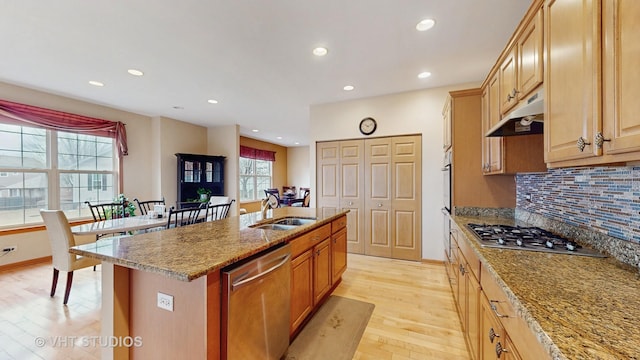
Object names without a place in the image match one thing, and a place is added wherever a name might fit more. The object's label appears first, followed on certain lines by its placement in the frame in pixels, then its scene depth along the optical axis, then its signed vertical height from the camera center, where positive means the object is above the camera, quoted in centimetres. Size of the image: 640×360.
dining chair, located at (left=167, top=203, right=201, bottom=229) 314 -51
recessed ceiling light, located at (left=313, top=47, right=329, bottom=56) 265 +140
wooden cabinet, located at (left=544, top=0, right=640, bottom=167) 83 +39
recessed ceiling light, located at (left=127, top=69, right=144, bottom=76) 314 +140
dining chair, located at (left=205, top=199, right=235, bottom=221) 385 -52
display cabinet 568 +10
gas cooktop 138 -38
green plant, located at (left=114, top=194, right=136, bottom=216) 386 -43
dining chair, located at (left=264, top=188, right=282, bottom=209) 854 -41
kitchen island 117 -57
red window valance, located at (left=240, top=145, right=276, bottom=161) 779 +90
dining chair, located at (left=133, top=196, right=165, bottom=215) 454 -55
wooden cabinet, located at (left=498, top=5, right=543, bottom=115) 142 +76
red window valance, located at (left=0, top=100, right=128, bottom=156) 354 +95
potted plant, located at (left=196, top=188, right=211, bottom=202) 584 -33
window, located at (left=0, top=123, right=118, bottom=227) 364 +14
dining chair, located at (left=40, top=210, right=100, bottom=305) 248 -63
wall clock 416 +92
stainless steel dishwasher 125 -73
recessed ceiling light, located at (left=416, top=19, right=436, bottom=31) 217 +140
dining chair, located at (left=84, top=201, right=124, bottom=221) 393 -52
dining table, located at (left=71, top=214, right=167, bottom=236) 260 -52
